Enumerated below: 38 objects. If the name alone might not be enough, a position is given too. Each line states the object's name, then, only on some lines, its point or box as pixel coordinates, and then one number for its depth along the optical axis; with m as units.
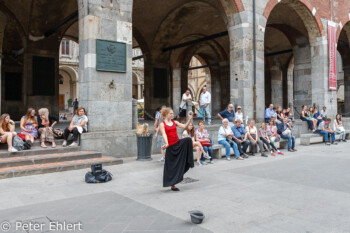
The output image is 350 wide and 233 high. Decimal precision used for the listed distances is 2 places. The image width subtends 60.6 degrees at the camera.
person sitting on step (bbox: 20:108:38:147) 8.09
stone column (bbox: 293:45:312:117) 17.31
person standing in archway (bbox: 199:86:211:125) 12.02
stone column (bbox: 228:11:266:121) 12.48
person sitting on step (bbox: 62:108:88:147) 8.33
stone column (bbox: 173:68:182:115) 20.83
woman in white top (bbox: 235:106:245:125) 11.62
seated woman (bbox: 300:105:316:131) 15.04
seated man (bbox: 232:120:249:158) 9.58
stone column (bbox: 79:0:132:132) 8.73
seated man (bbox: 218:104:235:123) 11.67
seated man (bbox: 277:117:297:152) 11.01
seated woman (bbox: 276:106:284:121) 13.42
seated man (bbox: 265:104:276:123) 13.28
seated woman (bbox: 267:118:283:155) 10.56
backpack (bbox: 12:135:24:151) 7.57
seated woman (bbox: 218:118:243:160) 9.29
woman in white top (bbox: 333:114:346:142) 14.01
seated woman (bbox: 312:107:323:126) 15.16
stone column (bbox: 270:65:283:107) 24.97
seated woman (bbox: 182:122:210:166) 8.16
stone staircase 6.69
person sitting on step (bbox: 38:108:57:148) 8.26
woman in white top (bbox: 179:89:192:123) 11.38
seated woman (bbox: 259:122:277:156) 10.35
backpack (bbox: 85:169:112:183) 5.97
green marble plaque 8.83
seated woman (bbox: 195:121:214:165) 8.63
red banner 16.69
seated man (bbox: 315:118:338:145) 13.25
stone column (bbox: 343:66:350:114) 22.17
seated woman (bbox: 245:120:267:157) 9.96
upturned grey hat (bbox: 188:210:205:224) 3.66
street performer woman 5.36
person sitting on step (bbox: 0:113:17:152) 7.44
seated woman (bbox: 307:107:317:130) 14.93
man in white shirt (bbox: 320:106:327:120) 15.81
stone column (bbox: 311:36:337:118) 16.50
